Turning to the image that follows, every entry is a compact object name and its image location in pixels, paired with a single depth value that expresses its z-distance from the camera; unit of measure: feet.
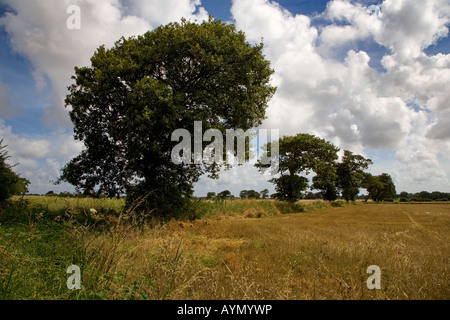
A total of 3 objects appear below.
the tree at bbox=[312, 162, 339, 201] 113.80
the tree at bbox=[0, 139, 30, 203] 41.60
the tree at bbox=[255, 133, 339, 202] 111.24
